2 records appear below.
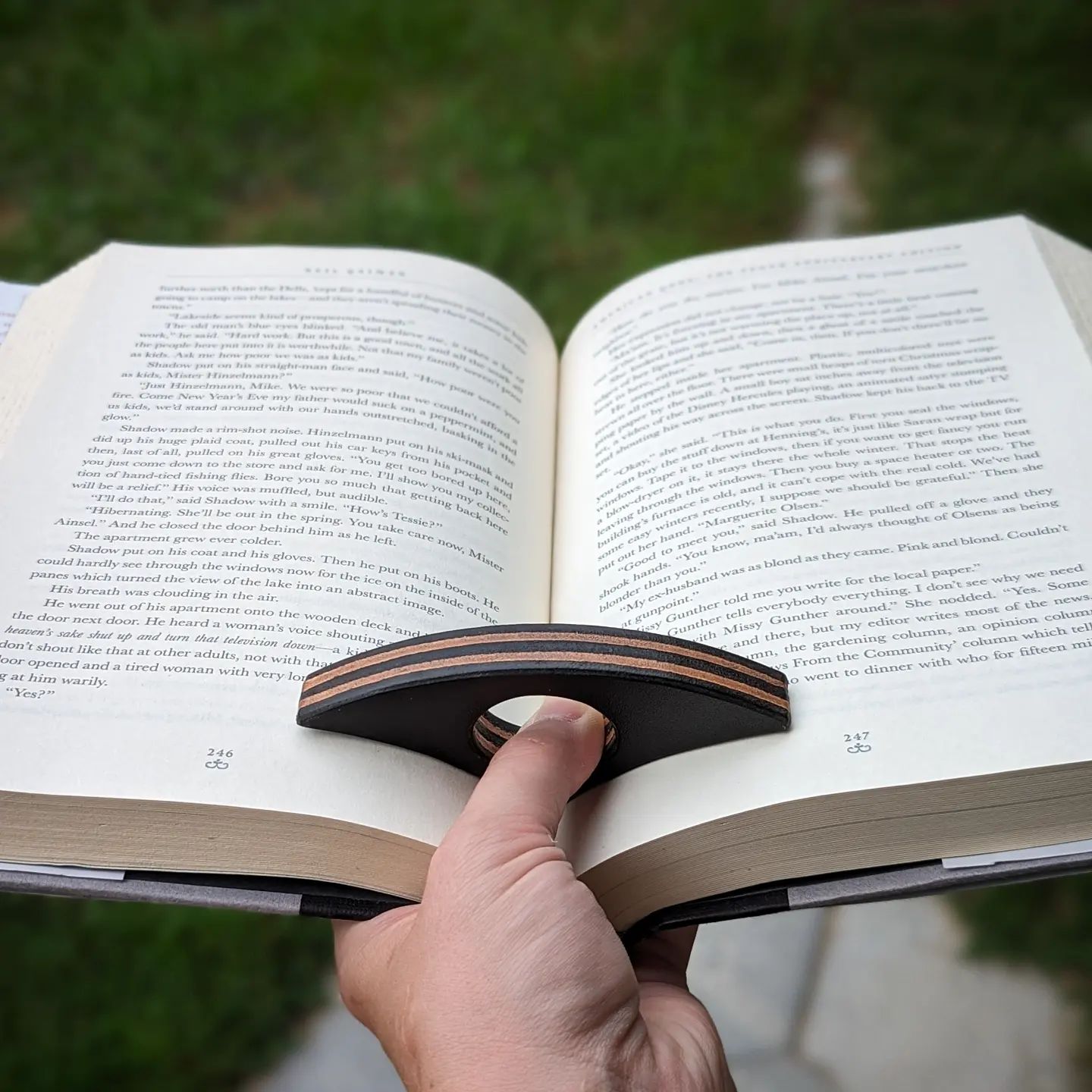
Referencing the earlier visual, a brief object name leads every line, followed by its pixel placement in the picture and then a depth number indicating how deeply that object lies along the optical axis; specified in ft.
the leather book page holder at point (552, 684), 1.94
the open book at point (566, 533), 1.96
